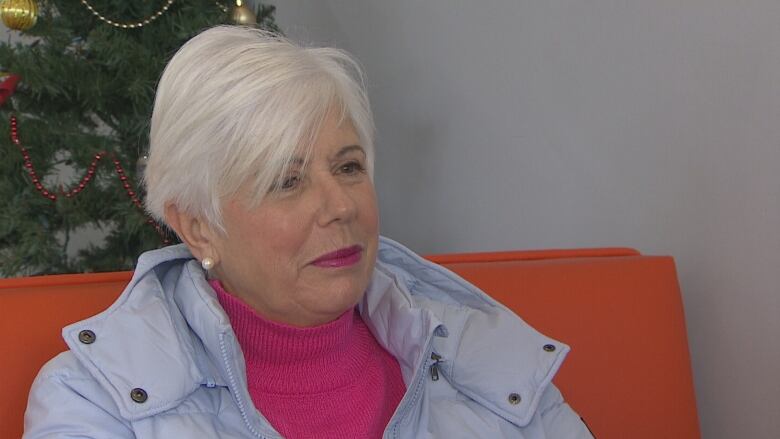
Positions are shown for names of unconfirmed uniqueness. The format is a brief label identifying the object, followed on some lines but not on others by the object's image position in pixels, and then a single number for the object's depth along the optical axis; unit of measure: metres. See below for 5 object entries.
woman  1.18
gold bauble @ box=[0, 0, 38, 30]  1.99
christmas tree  2.09
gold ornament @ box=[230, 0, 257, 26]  2.12
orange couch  1.54
